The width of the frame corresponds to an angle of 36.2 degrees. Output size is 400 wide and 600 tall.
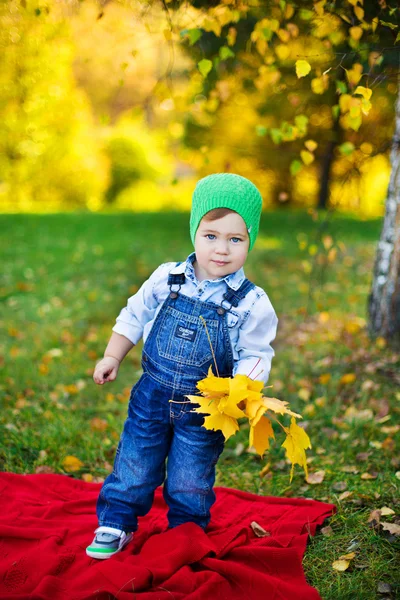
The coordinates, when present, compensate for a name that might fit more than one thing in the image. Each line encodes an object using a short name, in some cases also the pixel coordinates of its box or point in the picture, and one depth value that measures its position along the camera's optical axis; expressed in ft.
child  7.88
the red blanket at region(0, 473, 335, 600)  7.41
